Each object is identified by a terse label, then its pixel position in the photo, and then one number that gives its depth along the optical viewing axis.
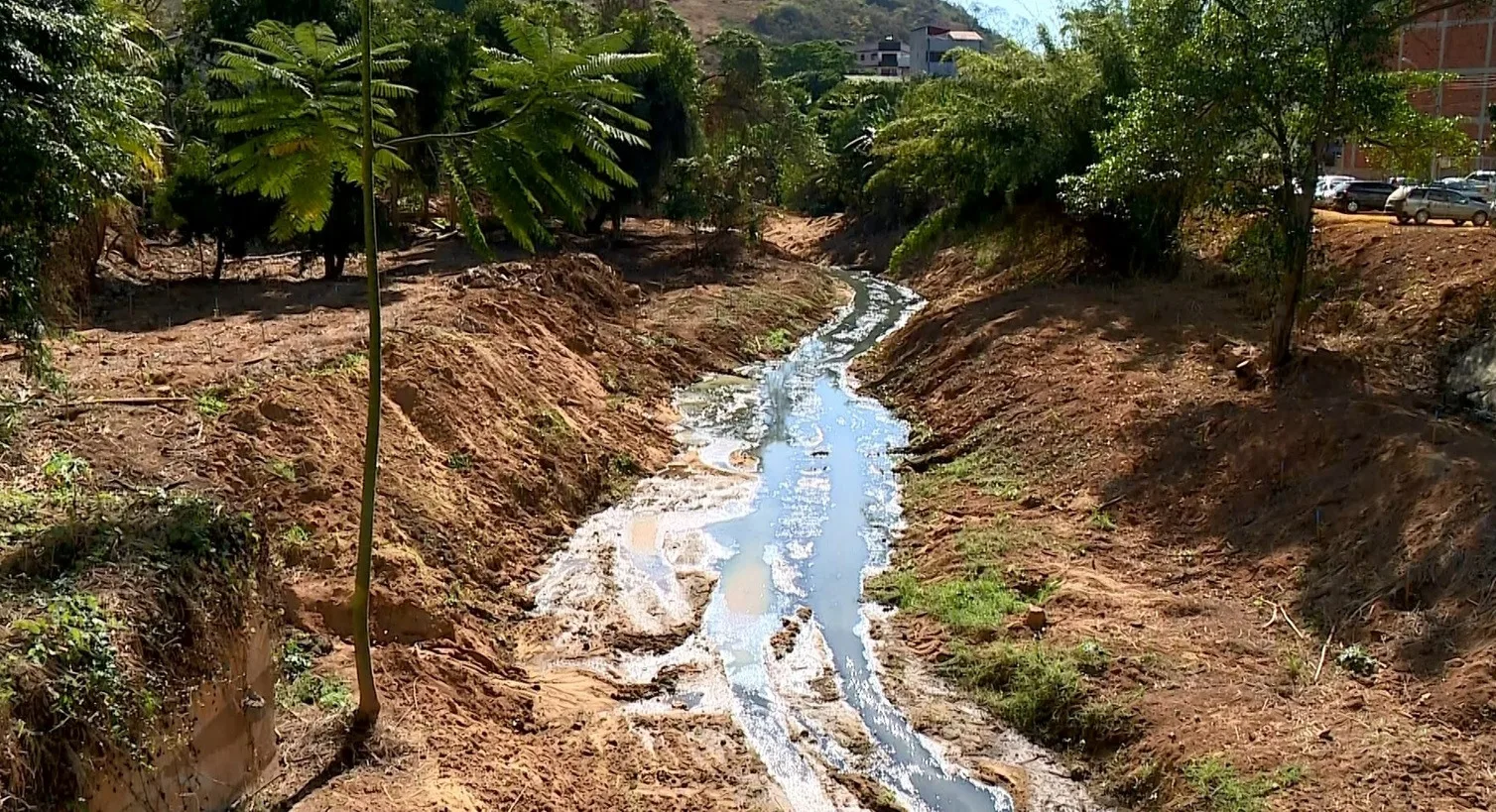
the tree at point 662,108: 34.06
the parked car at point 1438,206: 26.03
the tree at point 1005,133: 23.33
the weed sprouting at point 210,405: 11.71
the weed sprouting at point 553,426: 17.09
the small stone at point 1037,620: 11.44
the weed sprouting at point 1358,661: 9.57
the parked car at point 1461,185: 27.61
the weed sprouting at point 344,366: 14.01
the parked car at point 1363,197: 31.81
